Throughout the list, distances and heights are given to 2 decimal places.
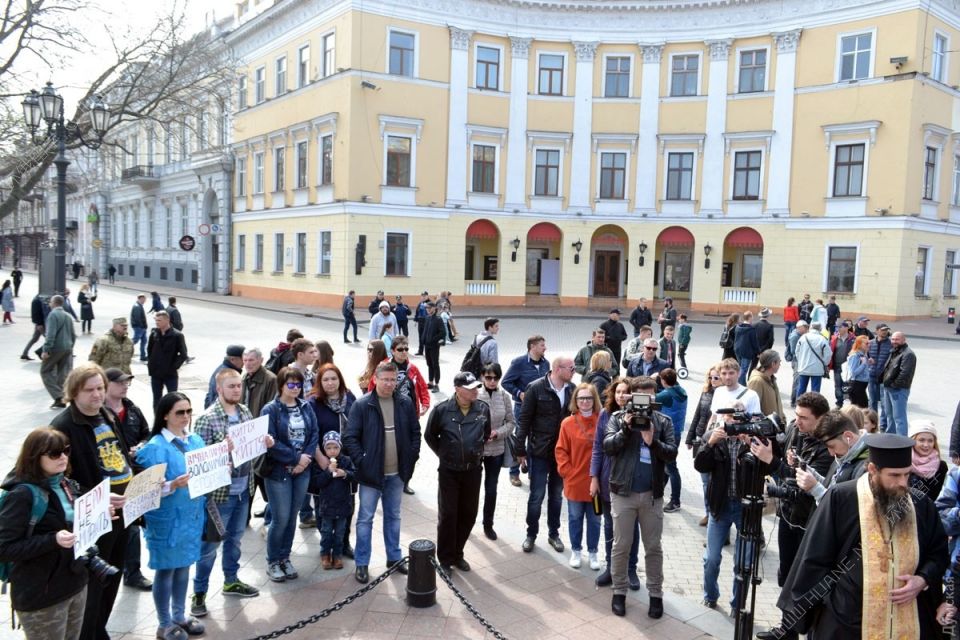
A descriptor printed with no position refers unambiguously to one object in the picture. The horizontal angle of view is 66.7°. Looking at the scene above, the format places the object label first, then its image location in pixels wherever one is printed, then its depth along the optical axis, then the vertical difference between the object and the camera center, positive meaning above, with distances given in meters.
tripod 5.09 -1.91
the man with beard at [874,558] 3.95 -1.56
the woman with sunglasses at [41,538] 3.96 -1.58
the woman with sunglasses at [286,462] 6.19 -1.74
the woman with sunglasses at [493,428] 7.42 -1.67
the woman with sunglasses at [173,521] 5.11 -1.89
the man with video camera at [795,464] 5.20 -1.46
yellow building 30.75 +5.52
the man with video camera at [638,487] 6.01 -1.81
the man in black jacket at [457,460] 6.70 -1.81
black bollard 5.88 -2.55
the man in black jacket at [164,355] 11.06 -1.55
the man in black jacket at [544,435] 7.36 -1.73
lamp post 13.87 +2.46
